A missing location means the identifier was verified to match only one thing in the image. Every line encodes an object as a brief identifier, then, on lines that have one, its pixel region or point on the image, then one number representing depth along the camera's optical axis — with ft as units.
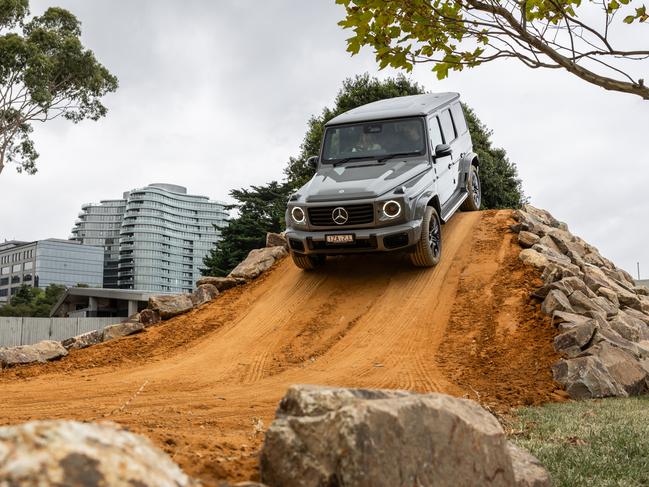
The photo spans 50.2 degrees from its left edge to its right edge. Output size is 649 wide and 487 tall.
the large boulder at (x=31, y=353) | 39.34
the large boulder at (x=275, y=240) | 55.85
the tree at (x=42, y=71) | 97.14
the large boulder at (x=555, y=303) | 36.94
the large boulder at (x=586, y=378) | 29.68
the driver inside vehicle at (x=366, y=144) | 45.16
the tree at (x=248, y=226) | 100.27
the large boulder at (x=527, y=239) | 48.21
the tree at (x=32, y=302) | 163.82
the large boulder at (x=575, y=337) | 33.09
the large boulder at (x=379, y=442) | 9.66
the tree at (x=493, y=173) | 89.35
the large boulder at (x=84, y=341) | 42.39
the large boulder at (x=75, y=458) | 7.39
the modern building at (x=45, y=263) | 368.07
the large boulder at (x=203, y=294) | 47.53
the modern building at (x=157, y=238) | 408.67
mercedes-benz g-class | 40.63
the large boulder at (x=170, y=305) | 45.62
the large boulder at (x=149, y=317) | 45.39
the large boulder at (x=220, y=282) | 49.42
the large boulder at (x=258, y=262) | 50.16
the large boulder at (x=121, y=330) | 43.19
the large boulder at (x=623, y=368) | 31.22
